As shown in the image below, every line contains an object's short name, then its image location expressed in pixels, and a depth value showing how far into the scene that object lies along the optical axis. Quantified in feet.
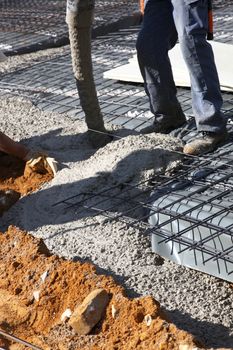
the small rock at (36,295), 11.46
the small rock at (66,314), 10.71
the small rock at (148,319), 9.61
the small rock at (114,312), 10.19
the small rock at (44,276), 11.60
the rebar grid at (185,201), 11.71
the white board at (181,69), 18.86
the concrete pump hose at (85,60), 15.64
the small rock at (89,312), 10.20
